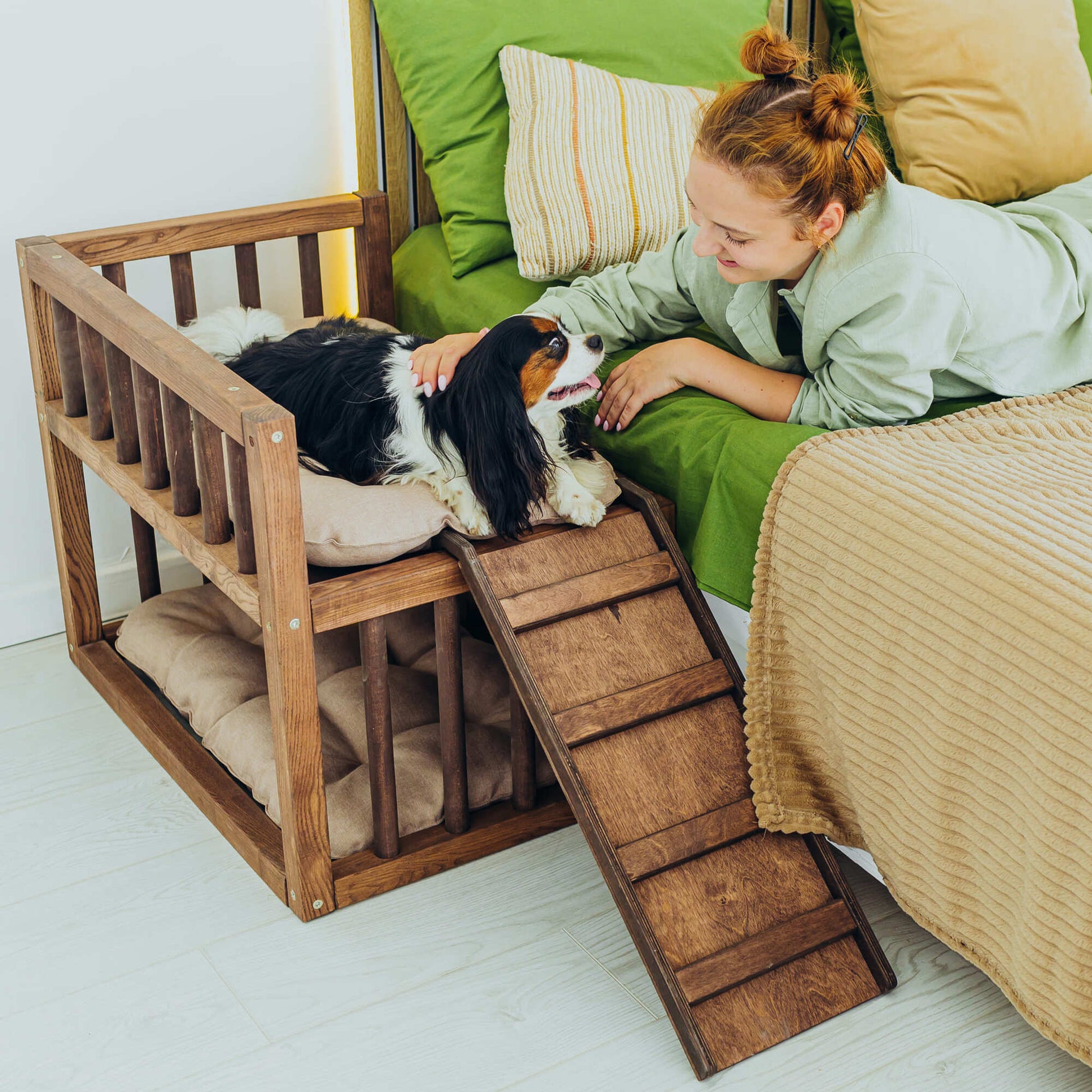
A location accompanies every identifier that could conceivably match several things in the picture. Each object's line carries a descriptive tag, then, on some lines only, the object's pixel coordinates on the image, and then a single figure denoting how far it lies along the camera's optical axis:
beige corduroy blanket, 1.03
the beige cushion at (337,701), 1.47
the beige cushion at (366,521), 1.28
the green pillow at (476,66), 1.76
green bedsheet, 1.34
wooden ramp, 1.22
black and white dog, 1.28
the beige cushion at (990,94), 1.82
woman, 1.28
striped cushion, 1.68
